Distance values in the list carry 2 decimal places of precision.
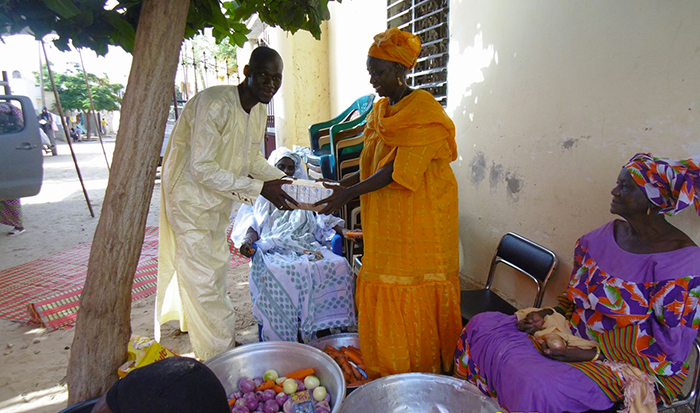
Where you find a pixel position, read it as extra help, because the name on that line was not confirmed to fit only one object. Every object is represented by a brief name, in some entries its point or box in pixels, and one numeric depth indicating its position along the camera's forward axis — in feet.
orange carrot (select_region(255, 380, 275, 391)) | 7.65
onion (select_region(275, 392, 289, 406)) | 7.38
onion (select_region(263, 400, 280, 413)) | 7.28
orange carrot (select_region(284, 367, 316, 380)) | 7.76
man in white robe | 8.45
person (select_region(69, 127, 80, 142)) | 92.51
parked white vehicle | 20.97
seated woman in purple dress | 5.55
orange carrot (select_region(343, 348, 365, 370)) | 9.27
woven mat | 13.19
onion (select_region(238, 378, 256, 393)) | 7.59
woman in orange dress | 7.41
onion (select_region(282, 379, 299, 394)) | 7.44
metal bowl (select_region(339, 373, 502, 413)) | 6.61
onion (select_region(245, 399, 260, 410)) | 7.30
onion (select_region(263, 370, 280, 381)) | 7.85
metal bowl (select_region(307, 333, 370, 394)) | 10.14
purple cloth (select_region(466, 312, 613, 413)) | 5.58
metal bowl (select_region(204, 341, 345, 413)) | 7.50
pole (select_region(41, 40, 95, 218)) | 21.14
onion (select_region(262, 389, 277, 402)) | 7.50
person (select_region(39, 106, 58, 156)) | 54.92
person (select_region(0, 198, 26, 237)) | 22.17
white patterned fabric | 10.19
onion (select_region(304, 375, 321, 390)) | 7.57
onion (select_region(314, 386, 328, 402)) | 7.31
